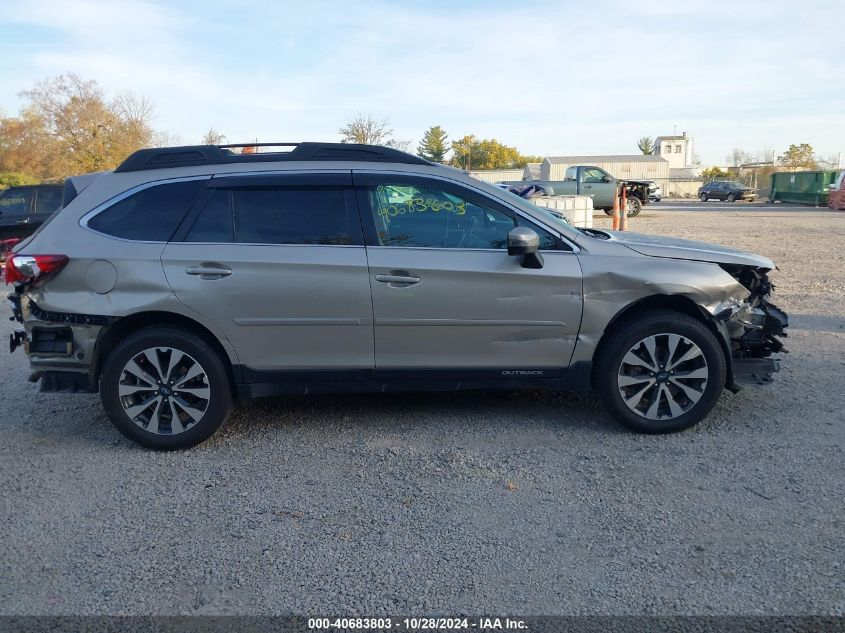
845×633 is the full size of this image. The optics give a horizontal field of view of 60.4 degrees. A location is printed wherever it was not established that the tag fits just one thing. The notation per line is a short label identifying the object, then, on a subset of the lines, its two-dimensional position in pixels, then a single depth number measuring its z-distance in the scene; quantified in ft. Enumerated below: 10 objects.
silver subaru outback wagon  14.94
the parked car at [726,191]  155.84
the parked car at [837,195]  110.73
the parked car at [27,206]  46.21
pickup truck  92.17
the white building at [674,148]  302.04
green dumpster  122.42
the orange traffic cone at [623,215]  64.36
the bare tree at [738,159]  326.10
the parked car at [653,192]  112.27
